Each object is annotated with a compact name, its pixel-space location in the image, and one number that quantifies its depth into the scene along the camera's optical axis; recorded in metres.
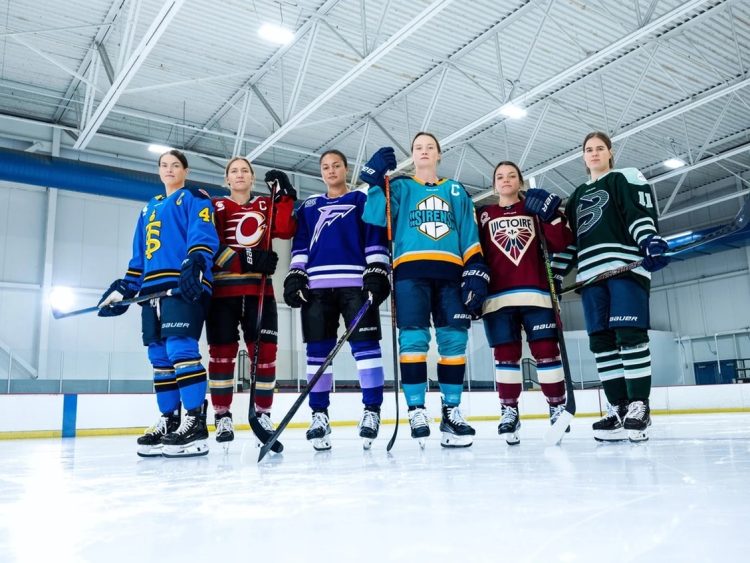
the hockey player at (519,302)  2.60
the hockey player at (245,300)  2.71
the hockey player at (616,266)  2.45
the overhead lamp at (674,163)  10.48
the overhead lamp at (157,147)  9.19
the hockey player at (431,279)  2.44
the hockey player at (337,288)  2.51
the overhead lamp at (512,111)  7.69
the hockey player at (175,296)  2.39
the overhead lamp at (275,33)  6.53
